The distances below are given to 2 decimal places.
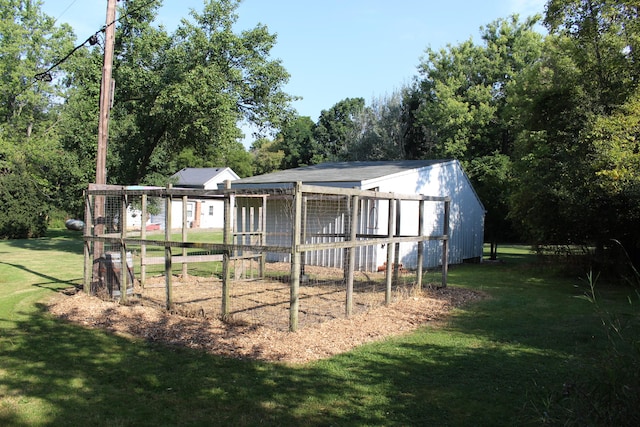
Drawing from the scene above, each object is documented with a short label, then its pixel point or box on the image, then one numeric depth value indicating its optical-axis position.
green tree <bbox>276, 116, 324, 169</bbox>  46.72
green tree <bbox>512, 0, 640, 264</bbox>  11.59
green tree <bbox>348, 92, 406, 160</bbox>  35.06
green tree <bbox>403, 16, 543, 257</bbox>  30.39
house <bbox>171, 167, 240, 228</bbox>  37.67
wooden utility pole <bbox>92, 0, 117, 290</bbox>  9.95
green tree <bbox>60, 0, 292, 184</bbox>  15.95
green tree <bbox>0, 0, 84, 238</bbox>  26.81
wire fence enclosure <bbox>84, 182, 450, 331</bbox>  7.60
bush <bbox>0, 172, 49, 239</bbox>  26.28
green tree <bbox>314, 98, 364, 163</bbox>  45.47
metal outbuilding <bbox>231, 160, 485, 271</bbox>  14.28
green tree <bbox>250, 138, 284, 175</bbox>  56.00
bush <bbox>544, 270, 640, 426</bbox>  2.93
